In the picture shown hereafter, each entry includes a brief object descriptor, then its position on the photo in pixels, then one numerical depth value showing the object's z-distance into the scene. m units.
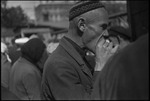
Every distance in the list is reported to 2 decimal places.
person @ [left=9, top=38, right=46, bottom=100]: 4.89
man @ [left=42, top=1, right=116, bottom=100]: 2.43
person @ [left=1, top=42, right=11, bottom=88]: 5.84
